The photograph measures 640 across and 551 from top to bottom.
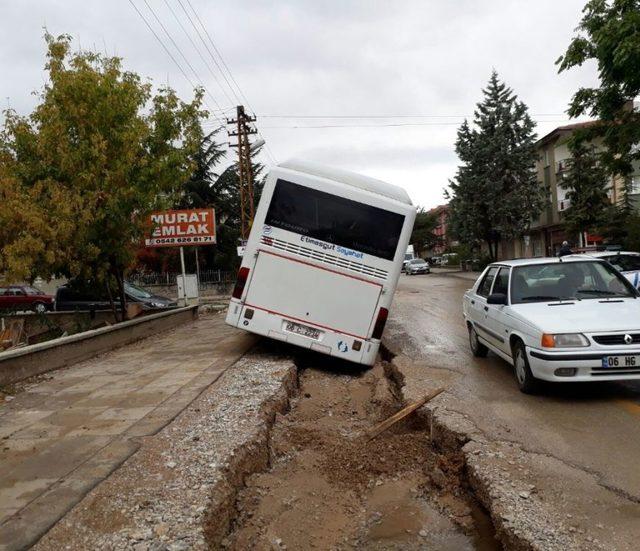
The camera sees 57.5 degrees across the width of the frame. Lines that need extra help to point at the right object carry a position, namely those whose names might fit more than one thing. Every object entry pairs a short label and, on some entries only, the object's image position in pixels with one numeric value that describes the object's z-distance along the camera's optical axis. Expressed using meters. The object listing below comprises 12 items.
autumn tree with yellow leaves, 10.86
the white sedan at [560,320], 5.99
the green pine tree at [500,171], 41.75
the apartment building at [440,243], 95.46
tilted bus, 8.66
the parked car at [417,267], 50.56
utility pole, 29.33
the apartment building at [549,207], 43.72
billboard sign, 20.42
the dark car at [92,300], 18.58
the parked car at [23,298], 26.67
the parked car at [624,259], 13.54
